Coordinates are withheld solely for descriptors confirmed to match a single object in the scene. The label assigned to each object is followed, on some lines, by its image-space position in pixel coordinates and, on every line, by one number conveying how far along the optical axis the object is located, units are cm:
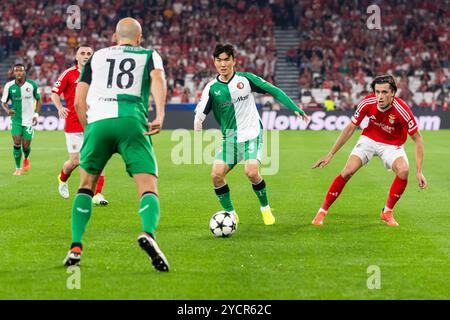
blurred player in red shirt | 1295
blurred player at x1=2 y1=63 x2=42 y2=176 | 1877
